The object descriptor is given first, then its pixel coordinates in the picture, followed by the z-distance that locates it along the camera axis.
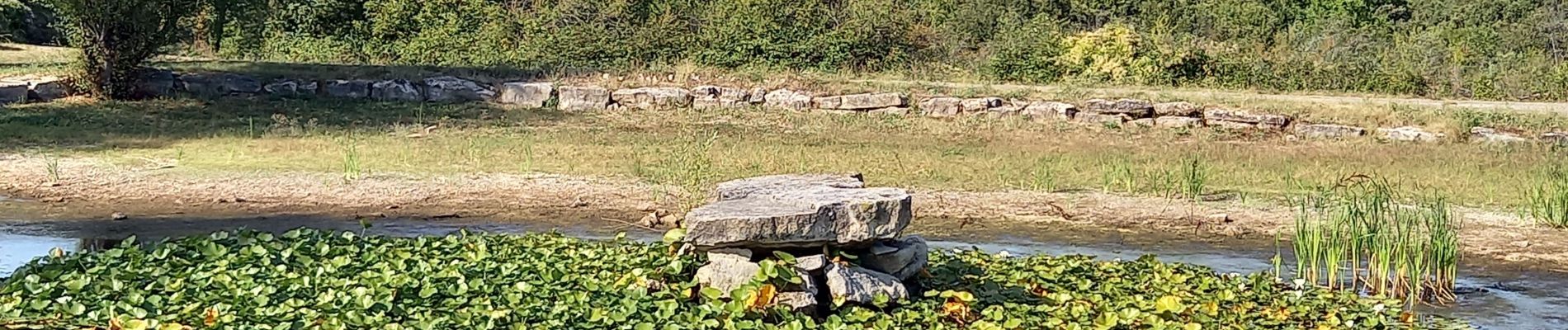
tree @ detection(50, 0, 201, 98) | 20.20
